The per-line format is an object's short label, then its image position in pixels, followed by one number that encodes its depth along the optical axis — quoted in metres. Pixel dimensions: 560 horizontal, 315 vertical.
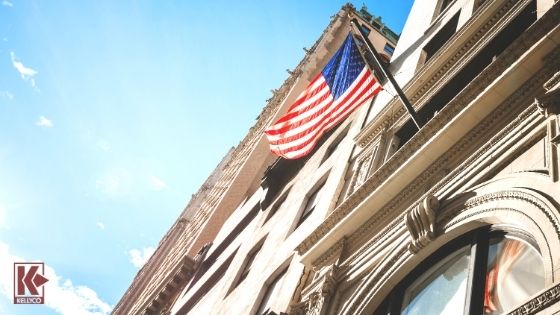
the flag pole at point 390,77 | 12.91
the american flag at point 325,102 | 16.50
